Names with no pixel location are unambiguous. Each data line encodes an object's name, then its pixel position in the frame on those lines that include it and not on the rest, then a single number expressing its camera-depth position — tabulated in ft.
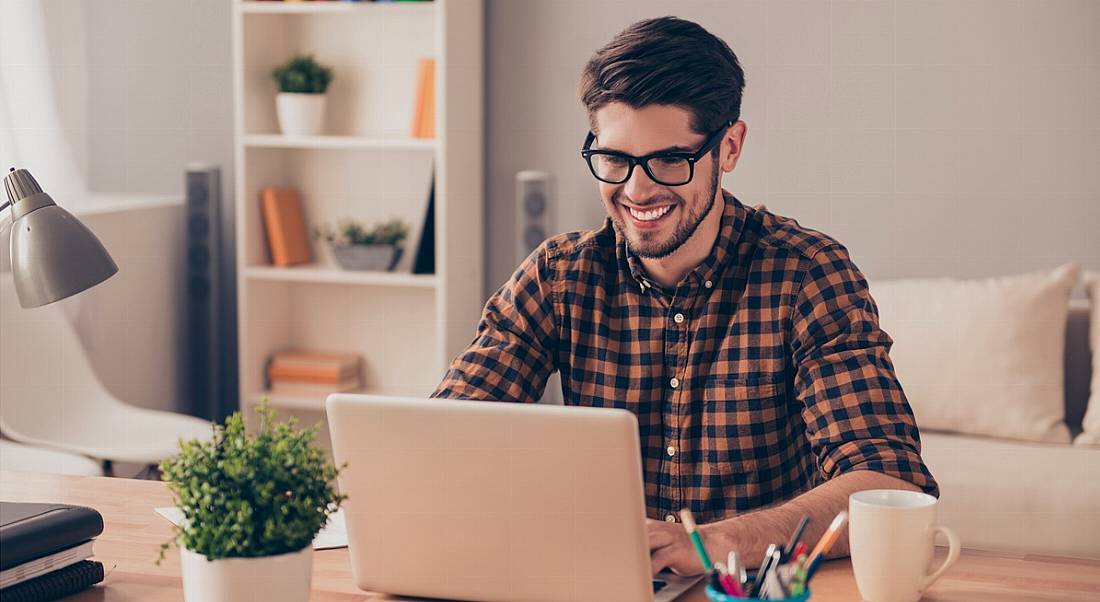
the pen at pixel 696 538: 3.70
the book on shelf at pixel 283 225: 12.05
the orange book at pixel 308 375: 12.08
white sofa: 9.00
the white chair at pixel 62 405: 9.64
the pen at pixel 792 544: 3.55
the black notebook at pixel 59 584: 4.18
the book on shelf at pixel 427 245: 11.55
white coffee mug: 3.98
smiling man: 5.54
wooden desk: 4.29
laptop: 3.84
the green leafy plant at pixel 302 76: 11.73
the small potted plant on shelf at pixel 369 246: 11.80
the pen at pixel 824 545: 3.60
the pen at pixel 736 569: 3.52
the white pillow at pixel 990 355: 9.82
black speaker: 12.12
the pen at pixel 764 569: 3.53
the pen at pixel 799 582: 3.48
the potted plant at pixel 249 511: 3.72
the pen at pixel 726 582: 3.51
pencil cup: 3.45
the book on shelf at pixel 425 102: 11.49
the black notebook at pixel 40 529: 4.19
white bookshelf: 11.55
